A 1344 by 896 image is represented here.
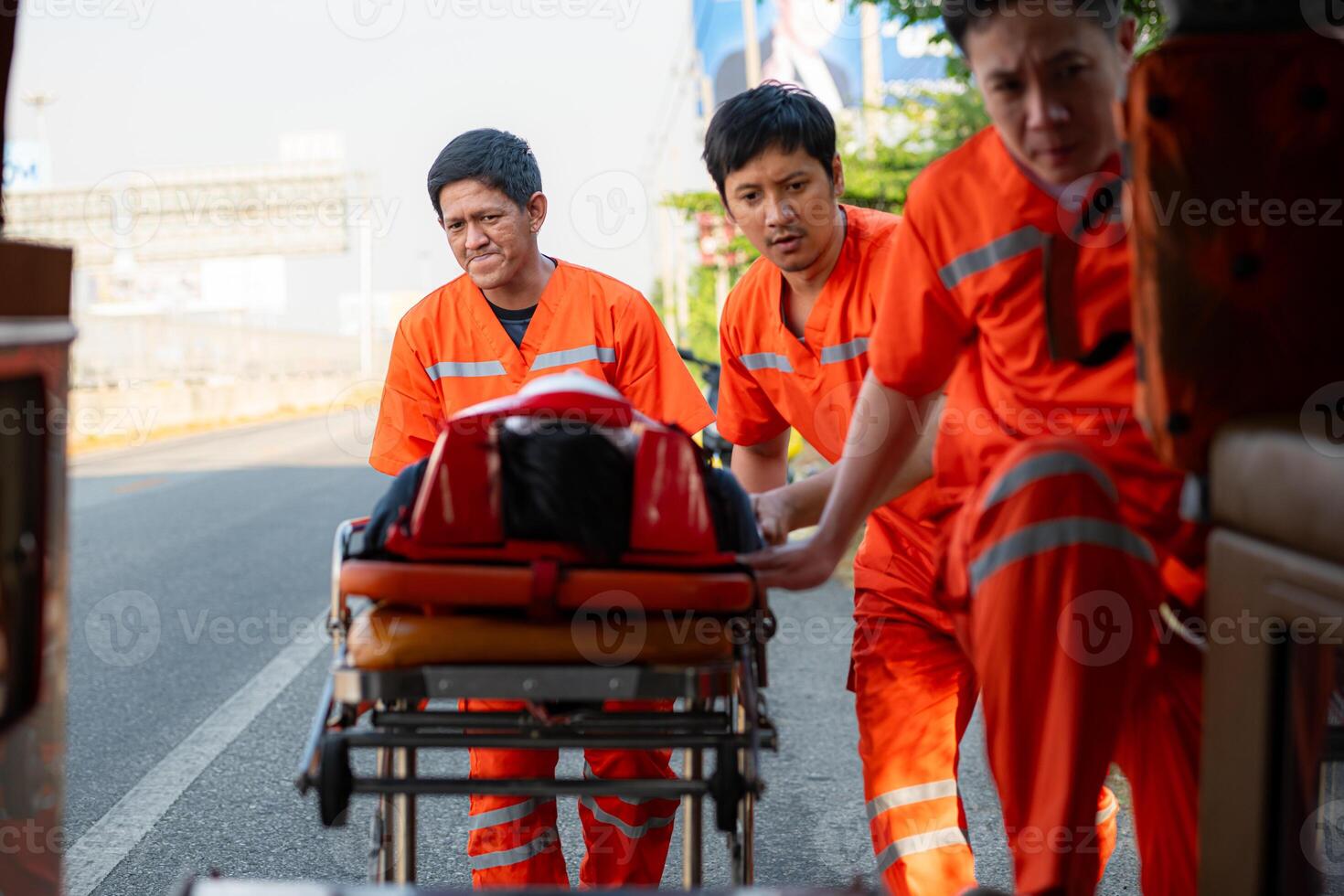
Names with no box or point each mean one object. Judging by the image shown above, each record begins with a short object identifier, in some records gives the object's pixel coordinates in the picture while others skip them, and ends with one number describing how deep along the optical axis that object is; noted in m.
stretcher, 2.04
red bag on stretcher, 2.10
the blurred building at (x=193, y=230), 42.88
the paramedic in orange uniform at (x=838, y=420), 2.91
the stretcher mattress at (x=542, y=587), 2.06
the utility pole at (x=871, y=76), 9.23
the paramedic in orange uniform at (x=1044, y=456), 1.76
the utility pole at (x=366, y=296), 63.66
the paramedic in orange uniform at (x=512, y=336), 3.52
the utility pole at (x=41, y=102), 53.59
